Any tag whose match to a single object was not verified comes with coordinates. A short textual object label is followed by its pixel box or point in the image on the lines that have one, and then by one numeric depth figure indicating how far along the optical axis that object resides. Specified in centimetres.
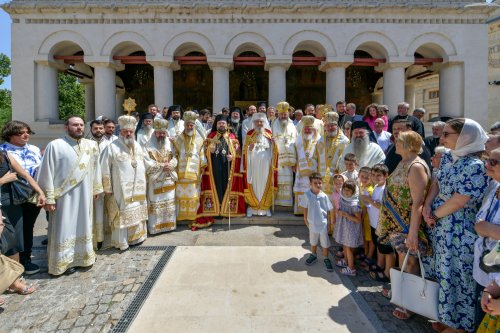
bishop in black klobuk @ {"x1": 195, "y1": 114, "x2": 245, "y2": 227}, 642
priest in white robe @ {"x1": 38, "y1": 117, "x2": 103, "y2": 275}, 427
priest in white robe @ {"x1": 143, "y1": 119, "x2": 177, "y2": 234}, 581
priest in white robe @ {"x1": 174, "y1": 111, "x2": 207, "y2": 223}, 621
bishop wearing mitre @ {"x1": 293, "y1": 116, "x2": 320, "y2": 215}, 616
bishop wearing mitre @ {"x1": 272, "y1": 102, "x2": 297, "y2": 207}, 654
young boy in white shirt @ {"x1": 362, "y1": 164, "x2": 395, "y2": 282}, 411
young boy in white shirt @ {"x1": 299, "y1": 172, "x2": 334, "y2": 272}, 452
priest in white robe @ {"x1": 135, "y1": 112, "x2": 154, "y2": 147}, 625
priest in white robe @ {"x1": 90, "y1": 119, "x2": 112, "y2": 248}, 507
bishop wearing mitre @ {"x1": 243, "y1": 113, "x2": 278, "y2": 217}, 655
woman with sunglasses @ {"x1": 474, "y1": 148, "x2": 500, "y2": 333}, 222
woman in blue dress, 274
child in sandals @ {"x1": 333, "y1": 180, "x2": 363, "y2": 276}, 438
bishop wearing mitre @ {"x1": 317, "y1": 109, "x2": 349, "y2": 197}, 583
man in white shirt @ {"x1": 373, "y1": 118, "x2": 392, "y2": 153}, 608
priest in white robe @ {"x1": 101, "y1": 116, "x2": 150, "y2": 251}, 512
